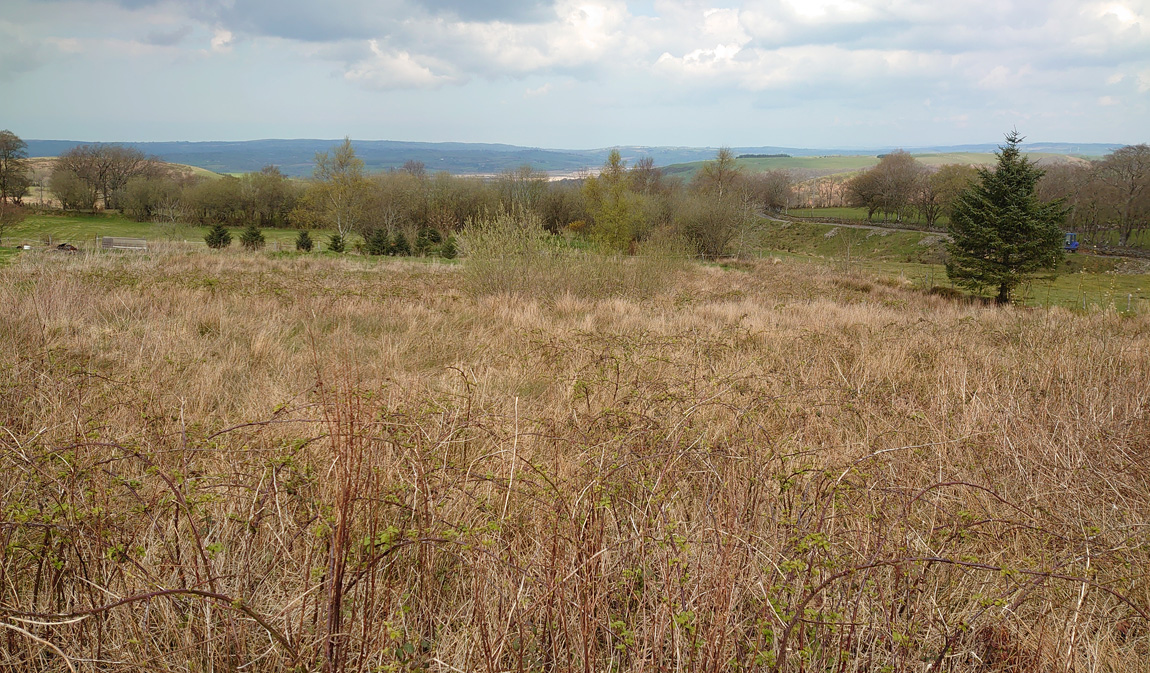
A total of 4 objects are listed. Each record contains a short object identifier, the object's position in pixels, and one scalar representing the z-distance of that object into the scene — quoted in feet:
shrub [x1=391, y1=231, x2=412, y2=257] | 113.10
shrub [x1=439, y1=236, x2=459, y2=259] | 104.68
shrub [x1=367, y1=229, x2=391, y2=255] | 109.60
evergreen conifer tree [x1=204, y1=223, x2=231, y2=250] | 102.17
